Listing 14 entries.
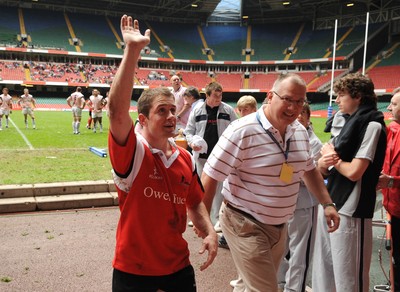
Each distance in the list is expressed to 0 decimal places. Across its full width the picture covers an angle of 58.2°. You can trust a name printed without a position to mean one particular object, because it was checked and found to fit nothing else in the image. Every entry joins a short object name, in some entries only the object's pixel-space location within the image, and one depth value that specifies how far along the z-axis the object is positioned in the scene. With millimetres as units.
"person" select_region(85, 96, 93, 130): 19484
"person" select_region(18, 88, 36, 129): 18141
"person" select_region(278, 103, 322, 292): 3480
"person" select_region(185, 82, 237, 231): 5613
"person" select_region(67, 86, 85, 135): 16578
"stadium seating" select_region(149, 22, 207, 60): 54469
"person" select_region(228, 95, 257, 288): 4887
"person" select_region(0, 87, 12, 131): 18316
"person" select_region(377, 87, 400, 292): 3459
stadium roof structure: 46975
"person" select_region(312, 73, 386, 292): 2799
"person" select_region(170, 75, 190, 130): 7234
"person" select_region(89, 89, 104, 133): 17203
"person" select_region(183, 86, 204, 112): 6656
